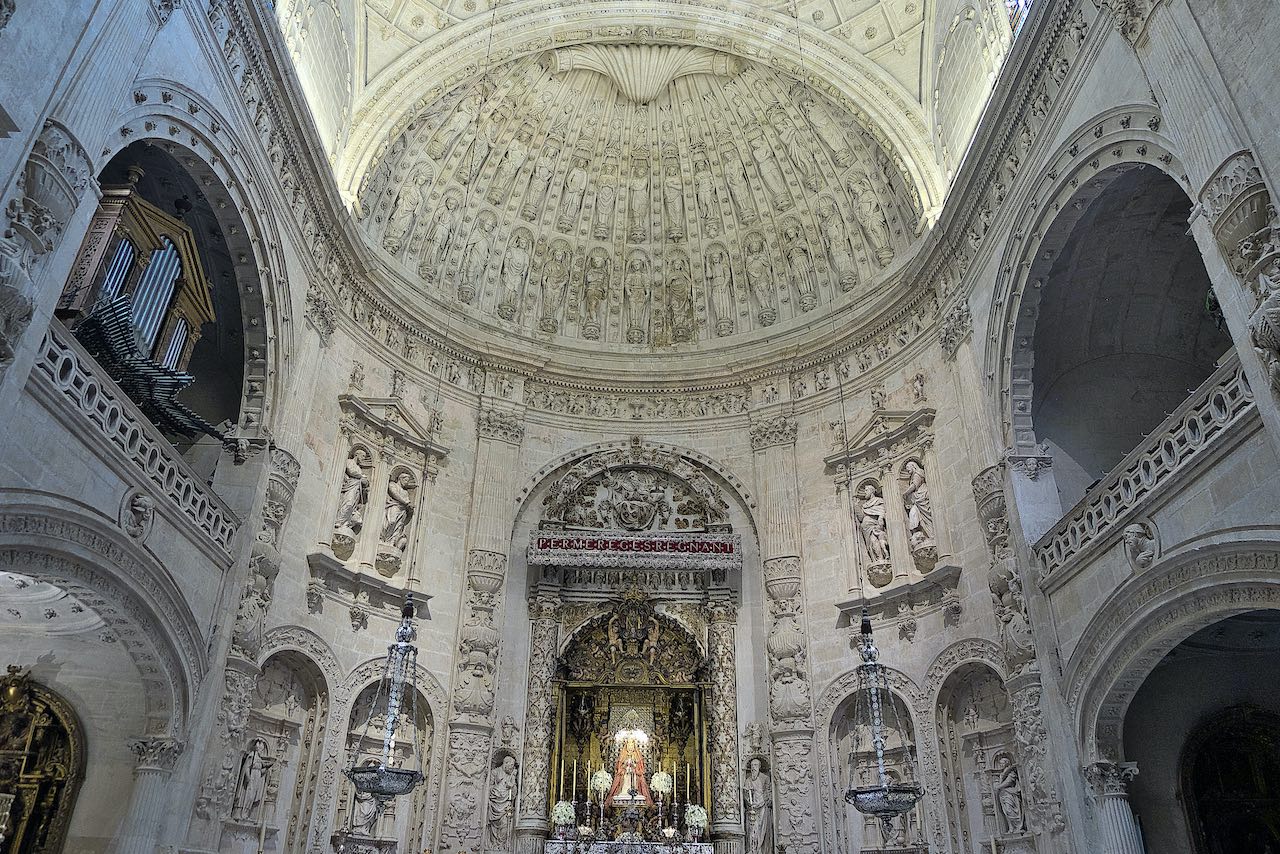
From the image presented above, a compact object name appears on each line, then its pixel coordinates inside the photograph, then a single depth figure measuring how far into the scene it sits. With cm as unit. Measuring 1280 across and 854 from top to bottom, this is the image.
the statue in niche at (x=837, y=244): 2036
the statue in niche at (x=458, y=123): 1992
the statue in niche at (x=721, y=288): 2198
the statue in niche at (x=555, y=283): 2195
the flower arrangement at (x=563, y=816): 1658
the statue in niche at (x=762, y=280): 2156
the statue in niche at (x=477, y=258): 2089
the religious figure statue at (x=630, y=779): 1702
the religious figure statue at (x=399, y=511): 1728
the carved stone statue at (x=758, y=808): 1614
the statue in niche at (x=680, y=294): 2244
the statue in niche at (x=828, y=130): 2025
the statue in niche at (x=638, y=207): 2216
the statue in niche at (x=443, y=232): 2033
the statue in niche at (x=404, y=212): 1953
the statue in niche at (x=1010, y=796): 1359
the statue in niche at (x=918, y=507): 1659
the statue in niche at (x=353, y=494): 1652
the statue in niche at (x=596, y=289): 2231
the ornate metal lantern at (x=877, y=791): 1073
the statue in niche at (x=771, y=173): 2117
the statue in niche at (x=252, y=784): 1359
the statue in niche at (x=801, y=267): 2103
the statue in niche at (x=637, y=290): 2252
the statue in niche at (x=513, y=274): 2147
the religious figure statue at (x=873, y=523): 1737
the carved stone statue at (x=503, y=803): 1612
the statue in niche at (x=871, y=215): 1967
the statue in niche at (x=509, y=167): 2106
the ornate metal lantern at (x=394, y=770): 1013
